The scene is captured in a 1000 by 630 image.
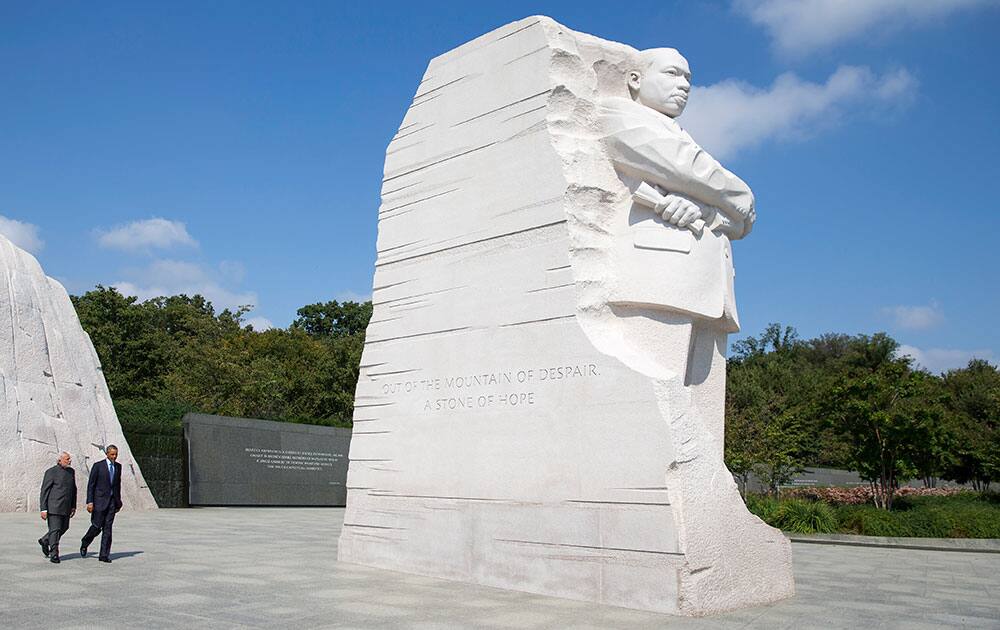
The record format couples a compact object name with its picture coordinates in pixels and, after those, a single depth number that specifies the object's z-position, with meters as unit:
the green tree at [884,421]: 19.69
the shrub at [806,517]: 16.81
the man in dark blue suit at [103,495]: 9.75
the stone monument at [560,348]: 7.75
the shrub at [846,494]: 22.78
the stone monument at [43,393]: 15.58
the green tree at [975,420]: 25.83
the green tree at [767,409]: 22.77
